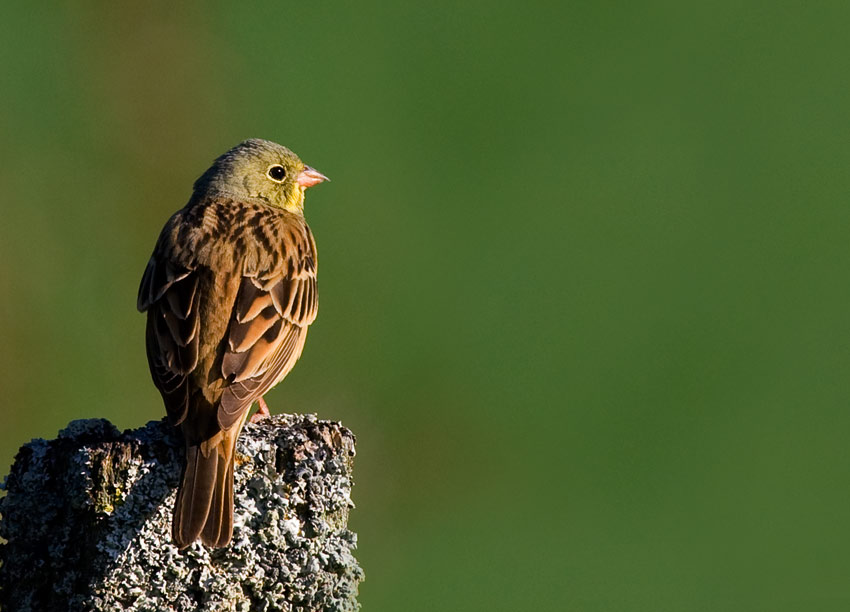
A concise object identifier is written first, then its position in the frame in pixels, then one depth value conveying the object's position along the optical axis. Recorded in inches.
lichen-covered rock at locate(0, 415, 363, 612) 295.9
